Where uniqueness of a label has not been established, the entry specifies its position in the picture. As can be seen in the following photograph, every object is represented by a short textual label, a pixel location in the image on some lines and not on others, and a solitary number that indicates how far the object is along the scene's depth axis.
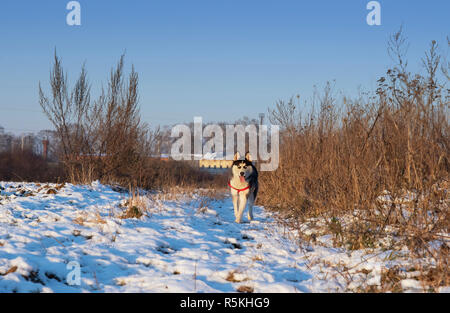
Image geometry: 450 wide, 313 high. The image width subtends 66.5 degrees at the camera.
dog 6.55
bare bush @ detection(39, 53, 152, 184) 10.95
